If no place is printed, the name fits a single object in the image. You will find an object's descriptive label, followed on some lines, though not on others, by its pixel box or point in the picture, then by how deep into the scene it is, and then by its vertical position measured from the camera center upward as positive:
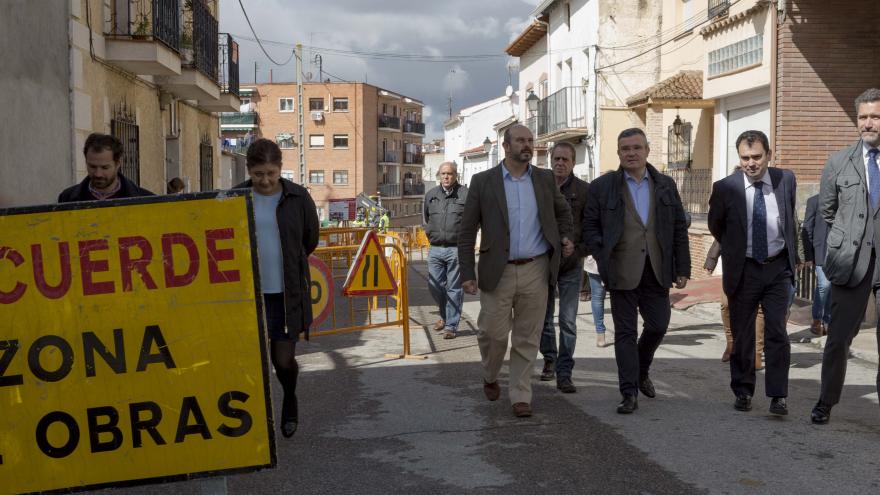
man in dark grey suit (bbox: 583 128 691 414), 6.78 -0.38
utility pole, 45.41 +3.65
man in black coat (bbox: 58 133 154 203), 5.48 +0.11
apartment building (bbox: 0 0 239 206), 10.44 +1.52
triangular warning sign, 10.27 -0.86
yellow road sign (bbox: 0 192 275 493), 3.78 -0.59
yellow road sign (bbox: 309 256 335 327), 10.03 -1.01
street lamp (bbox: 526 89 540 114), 31.33 +2.97
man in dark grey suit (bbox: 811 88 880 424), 6.08 -0.28
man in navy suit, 6.64 -0.44
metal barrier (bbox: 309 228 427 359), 10.09 -1.51
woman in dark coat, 5.80 -0.32
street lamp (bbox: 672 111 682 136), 24.31 +1.68
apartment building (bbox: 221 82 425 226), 80.94 +5.22
